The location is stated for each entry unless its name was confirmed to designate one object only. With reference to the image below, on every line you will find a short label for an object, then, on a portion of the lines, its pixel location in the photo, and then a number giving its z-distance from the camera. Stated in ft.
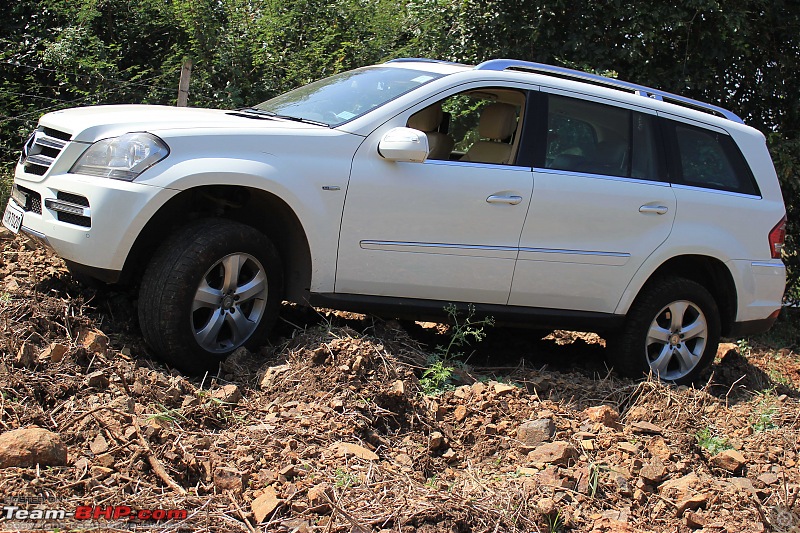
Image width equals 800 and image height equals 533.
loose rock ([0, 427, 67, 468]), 11.43
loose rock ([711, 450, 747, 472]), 15.92
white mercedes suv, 15.34
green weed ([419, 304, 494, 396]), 16.78
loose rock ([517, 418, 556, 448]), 15.43
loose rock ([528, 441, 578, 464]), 14.85
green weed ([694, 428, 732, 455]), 16.76
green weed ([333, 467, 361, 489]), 12.42
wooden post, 26.89
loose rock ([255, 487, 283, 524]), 11.55
